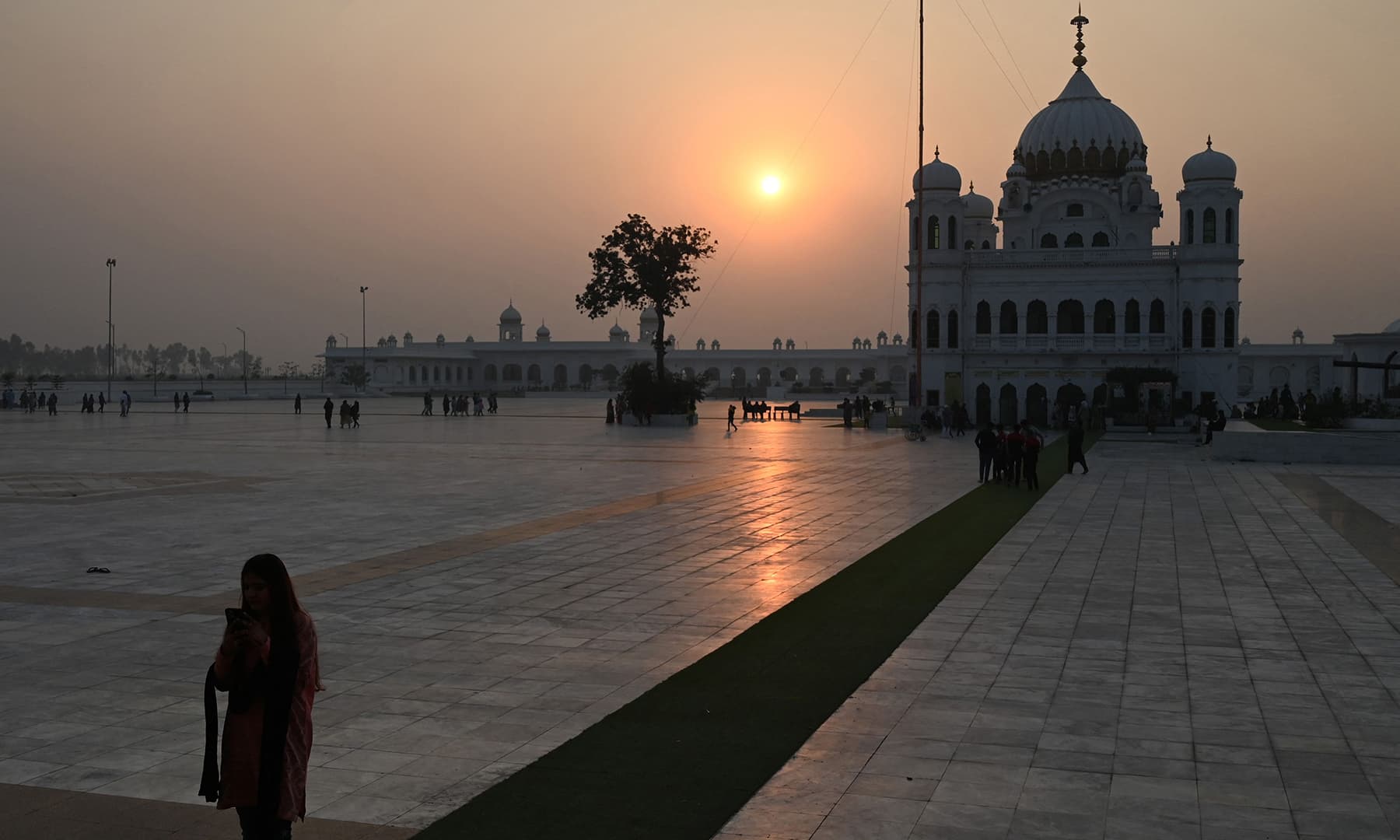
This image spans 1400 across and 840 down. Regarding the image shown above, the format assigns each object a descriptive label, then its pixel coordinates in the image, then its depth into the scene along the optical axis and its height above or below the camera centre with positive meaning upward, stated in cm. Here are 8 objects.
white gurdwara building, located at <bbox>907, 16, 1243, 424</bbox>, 5269 +373
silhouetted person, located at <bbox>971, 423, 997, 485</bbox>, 2441 -124
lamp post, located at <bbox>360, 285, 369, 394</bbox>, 10694 +168
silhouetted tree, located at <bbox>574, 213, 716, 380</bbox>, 5259 +487
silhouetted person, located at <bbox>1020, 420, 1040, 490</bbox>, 2331 -136
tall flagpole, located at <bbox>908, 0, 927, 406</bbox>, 4484 +367
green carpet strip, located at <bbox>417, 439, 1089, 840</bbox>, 628 -217
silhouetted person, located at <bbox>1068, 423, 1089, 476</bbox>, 2720 -130
